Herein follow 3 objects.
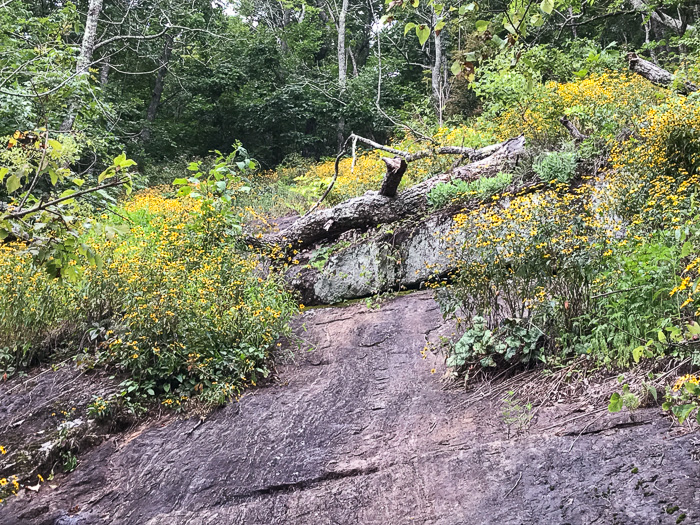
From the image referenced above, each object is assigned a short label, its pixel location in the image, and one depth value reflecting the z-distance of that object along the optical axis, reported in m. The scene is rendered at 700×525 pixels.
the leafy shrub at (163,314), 4.20
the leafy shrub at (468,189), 6.19
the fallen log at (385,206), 6.79
